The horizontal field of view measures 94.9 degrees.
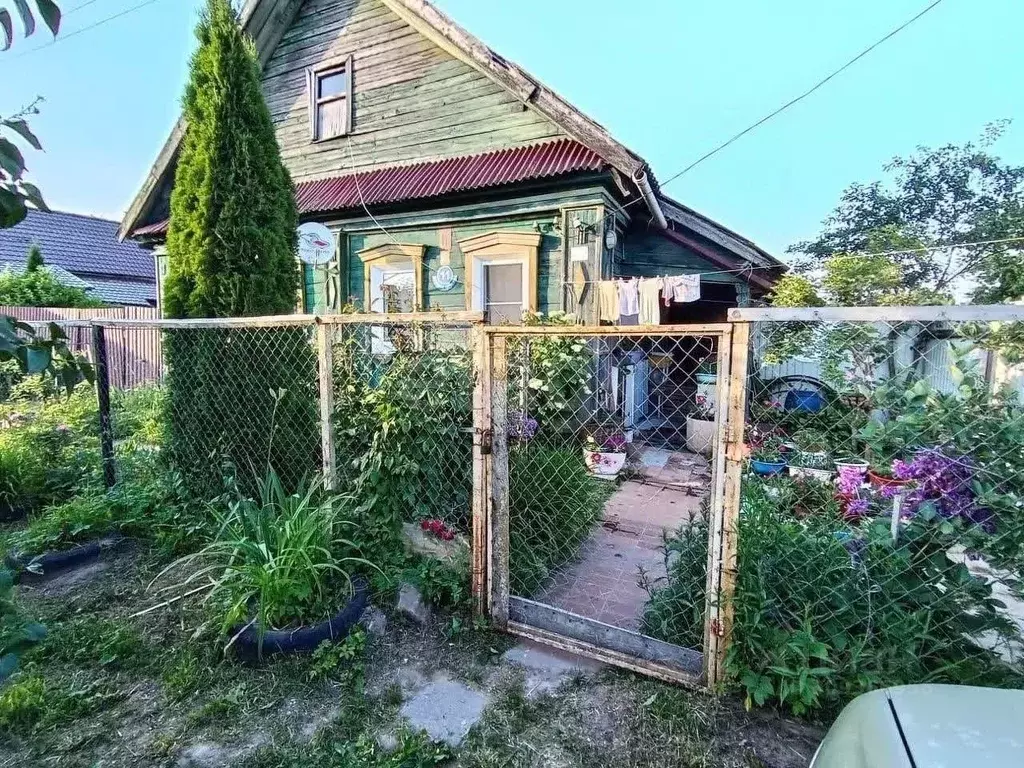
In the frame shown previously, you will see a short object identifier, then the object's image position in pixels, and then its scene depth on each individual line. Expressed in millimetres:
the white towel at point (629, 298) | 5633
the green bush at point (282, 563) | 2379
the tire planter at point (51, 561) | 3082
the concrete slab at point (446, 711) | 1908
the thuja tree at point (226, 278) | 3512
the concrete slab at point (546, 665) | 2154
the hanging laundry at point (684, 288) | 5555
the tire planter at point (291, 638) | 2291
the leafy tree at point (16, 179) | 1045
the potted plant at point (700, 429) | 5836
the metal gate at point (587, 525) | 2092
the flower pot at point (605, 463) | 4980
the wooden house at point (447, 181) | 5723
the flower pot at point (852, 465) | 2061
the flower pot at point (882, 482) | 1903
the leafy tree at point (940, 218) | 14391
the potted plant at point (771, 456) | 2426
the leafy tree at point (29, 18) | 867
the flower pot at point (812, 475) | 2267
